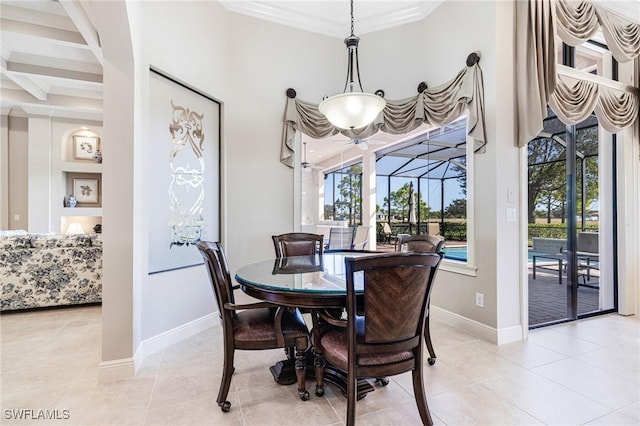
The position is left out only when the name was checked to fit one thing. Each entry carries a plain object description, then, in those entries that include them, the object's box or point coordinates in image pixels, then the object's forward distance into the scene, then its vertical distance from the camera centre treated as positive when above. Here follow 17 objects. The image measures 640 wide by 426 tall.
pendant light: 2.46 +0.86
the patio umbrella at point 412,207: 4.54 +0.09
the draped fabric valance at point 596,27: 2.98 +1.90
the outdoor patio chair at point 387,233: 5.85 -0.38
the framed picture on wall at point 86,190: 6.93 +0.52
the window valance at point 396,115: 3.20 +1.12
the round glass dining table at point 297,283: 1.71 -0.42
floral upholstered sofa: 3.76 -0.71
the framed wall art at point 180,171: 2.83 +0.42
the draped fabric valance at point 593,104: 3.05 +1.15
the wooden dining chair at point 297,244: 3.16 -0.32
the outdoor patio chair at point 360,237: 5.41 -0.44
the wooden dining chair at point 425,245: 2.48 -0.28
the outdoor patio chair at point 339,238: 5.03 -0.41
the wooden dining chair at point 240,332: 1.90 -0.75
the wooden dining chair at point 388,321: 1.48 -0.55
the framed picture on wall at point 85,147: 6.79 +1.47
